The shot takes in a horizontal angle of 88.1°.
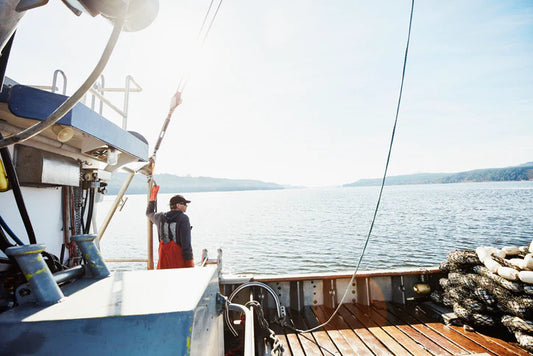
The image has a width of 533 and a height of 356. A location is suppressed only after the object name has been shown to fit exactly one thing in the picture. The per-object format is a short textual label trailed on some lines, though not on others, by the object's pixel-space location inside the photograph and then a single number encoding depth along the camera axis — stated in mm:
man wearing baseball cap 4543
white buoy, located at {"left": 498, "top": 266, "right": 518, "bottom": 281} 4008
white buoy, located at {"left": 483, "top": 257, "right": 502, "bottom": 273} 4340
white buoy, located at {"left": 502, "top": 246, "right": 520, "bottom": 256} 4520
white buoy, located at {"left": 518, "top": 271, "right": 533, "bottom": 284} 3770
